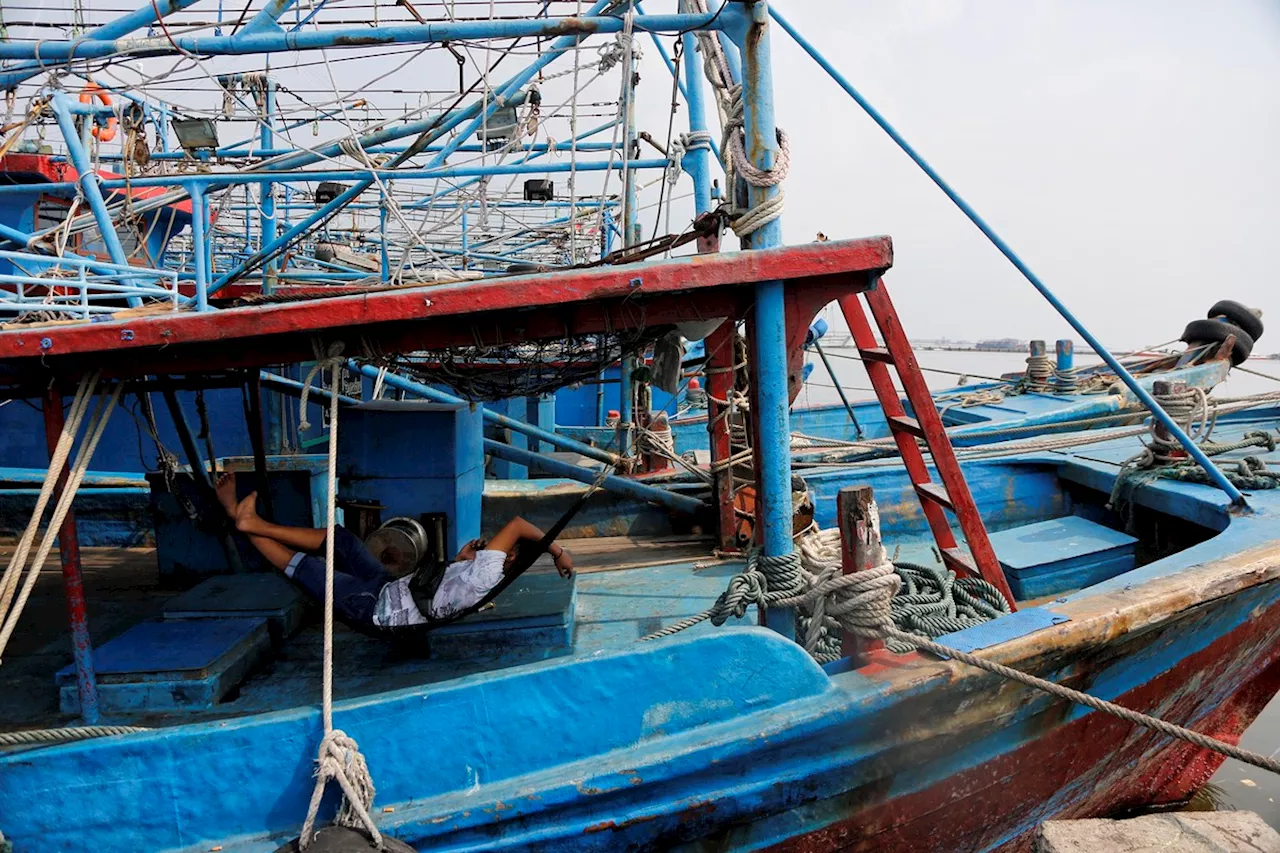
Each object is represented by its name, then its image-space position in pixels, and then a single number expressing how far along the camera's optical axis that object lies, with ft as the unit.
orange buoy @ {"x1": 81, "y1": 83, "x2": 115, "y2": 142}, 24.14
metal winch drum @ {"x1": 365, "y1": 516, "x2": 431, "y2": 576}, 14.14
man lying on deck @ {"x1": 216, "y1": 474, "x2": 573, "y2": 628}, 12.21
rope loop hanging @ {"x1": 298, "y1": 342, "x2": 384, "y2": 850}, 8.07
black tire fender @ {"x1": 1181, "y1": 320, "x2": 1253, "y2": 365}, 31.22
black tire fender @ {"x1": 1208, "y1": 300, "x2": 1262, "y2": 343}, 31.19
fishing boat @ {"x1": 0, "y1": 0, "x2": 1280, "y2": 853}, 8.77
